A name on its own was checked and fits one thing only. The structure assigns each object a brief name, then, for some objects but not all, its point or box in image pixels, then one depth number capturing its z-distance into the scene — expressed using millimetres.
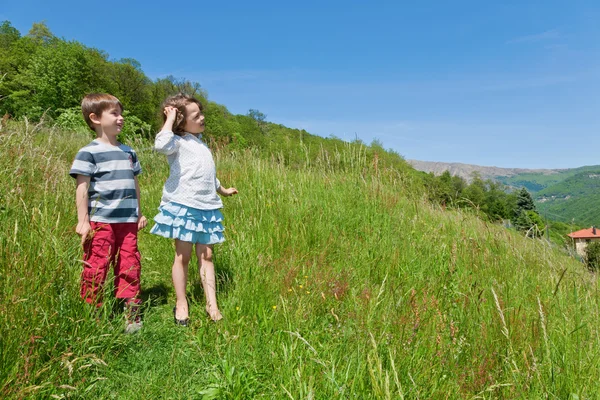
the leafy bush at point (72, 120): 12352
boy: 2373
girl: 2488
